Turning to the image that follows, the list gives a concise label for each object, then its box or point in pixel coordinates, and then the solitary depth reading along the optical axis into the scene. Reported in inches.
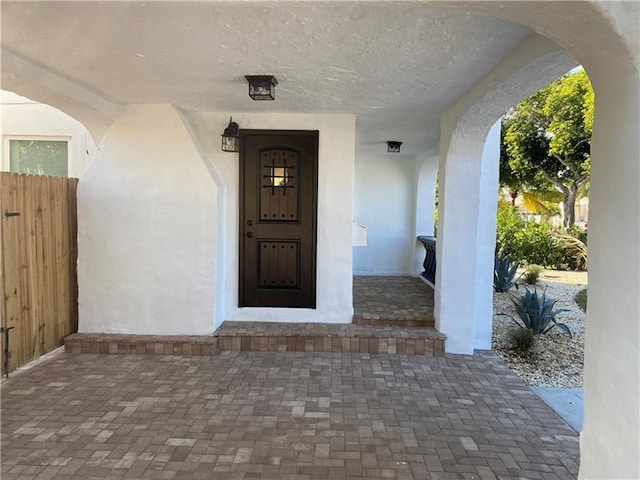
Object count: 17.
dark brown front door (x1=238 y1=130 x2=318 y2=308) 188.2
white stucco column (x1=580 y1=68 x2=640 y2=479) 63.2
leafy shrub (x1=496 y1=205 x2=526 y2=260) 447.5
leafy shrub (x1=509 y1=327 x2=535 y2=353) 190.9
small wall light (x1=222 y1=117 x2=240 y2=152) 180.2
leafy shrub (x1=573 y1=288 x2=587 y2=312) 287.4
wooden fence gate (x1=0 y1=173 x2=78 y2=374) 147.3
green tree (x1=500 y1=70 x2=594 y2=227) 457.4
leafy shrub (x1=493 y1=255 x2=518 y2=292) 302.7
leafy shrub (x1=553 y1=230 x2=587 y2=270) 440.1
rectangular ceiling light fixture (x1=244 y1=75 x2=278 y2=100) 132.5
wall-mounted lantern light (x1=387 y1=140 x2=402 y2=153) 250.1
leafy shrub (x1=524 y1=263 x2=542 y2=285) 348.5
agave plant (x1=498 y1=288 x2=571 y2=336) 203.6
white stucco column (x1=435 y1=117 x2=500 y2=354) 175.3
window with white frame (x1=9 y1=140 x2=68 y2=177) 239.8
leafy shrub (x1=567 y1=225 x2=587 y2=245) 470.9
